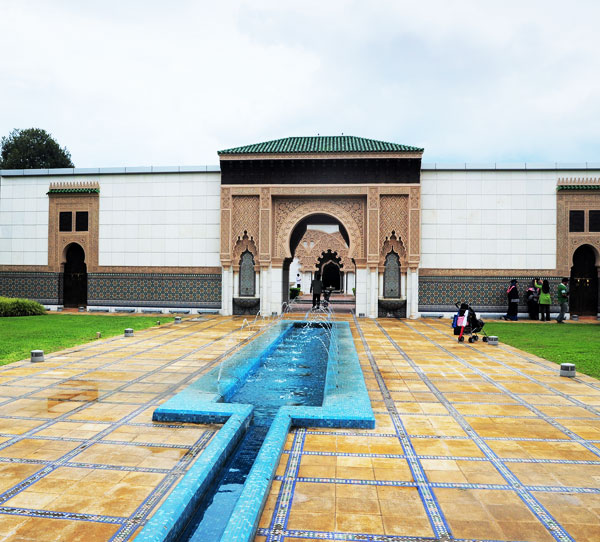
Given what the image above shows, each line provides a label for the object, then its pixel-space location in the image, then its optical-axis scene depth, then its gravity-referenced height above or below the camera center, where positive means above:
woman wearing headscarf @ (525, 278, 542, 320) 11.12 -0.52
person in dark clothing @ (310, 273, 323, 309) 13.20 -0.36
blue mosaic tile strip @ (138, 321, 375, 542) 1.84 -1.02
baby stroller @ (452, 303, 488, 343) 7.37 -0.81
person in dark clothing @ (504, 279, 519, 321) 11.00 -0.57
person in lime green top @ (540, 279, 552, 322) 10.93 -0.56
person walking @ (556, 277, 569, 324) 10.70 -0.48
